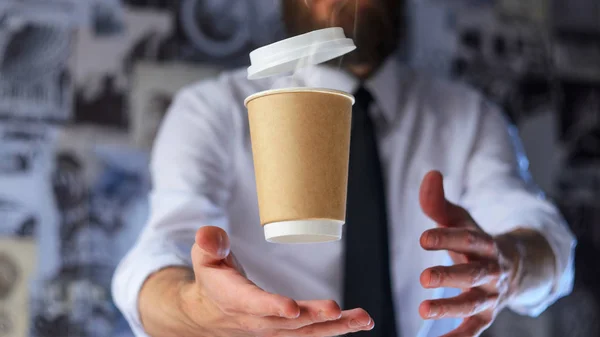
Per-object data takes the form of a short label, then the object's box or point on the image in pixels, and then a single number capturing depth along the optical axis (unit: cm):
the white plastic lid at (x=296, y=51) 62
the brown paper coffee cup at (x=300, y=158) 64
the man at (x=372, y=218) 82
